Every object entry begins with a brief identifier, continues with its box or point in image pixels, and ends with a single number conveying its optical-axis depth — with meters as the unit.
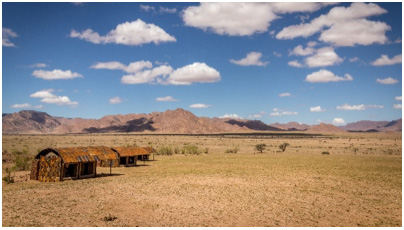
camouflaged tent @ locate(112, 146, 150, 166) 36.83
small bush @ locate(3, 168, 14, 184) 24.19
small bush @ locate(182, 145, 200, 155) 52.69
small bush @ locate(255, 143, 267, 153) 57.38
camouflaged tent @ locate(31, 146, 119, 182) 25.44
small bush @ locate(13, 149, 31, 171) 30.88
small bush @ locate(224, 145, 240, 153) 55.44
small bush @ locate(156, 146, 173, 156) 52.18
